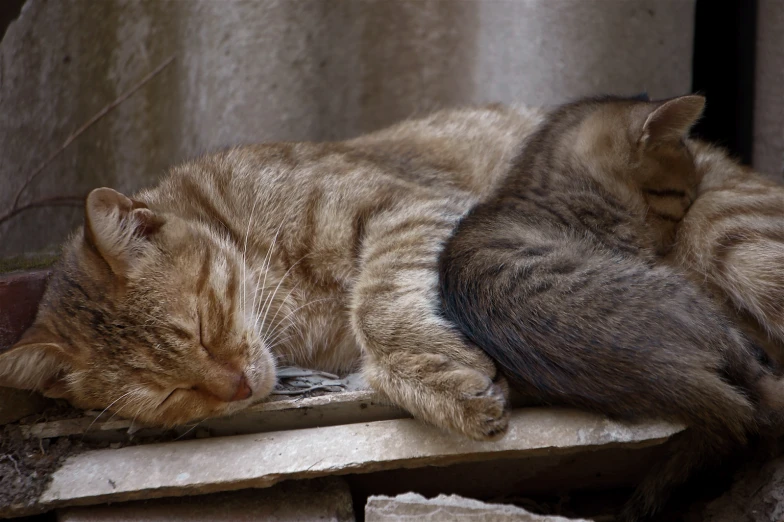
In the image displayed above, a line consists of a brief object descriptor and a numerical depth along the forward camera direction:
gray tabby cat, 4.41
